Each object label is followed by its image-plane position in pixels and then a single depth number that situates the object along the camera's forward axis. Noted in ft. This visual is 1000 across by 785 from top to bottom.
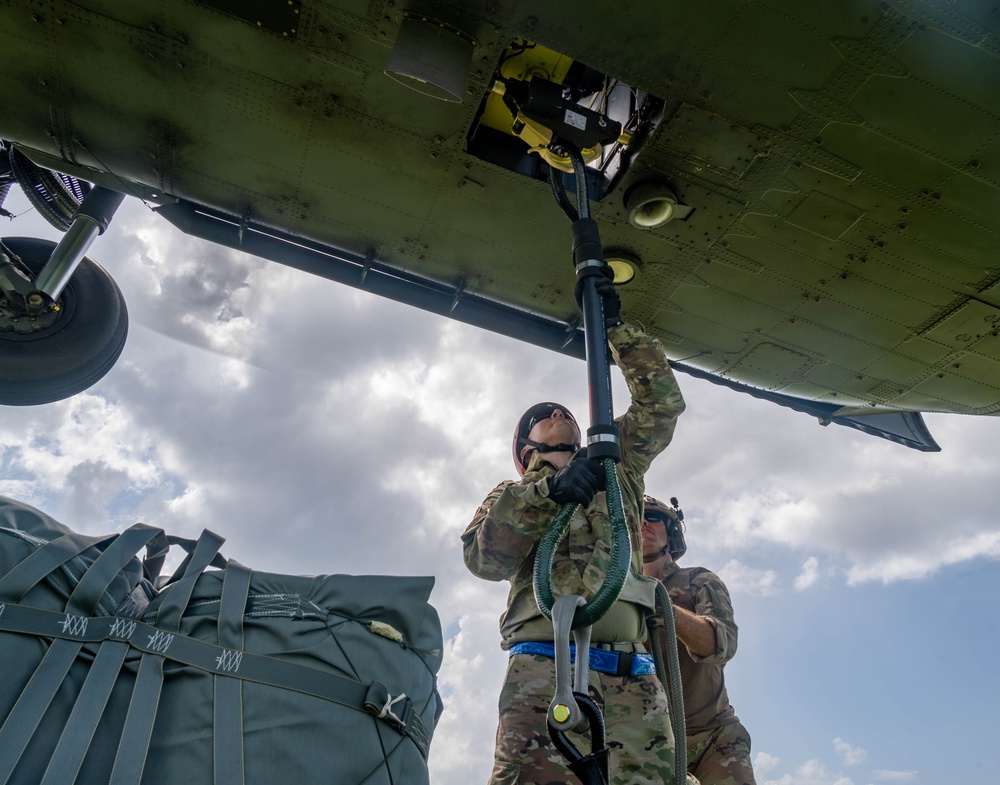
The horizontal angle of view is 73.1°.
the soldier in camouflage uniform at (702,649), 11.09
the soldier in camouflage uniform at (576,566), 7.56
